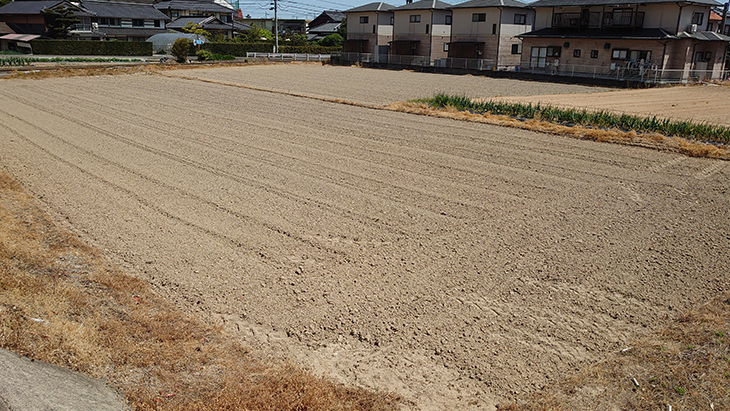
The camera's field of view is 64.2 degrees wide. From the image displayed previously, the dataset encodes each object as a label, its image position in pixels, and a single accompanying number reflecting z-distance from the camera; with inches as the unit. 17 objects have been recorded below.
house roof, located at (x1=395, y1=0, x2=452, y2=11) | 2150.6
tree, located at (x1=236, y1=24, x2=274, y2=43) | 2982.3
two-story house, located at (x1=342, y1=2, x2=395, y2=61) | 2362.2
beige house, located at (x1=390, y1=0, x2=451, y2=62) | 2161.7
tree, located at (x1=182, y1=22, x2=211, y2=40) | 2874.0
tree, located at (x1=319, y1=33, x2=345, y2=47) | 3078.2
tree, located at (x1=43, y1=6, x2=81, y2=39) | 2386.4
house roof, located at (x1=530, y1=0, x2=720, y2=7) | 1488.7
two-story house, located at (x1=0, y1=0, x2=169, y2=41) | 2484.0
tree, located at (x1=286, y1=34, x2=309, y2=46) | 3088.1
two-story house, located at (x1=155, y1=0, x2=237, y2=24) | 3417.8
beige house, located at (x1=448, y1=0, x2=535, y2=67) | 1931.6
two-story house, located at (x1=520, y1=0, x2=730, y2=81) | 1494.8
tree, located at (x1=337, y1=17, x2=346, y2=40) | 3345.2
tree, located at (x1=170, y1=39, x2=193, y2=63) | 1956.2
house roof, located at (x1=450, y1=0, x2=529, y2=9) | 1916.8
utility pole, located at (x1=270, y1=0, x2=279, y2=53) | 2561.0
